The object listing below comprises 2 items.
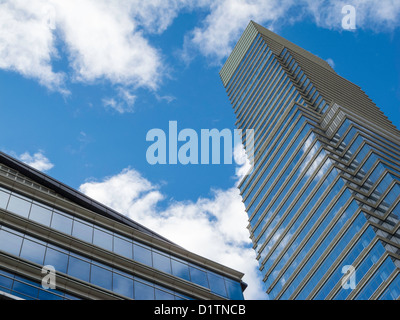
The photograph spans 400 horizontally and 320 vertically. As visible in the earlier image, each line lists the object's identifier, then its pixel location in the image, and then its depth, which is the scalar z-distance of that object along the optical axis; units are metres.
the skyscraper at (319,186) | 66.50
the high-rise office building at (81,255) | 30.69
